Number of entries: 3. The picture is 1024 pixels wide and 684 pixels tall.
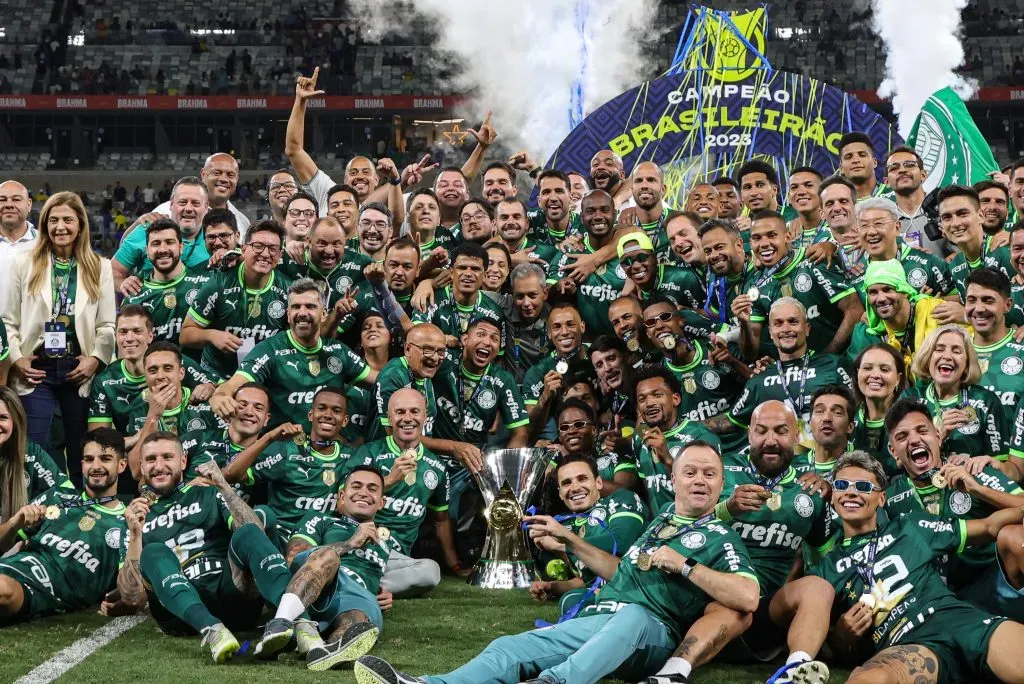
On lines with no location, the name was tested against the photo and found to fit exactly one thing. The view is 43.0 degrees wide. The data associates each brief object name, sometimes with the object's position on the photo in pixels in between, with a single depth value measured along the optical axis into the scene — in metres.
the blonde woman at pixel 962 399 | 5.31
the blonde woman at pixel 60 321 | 6.74
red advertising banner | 28.86
